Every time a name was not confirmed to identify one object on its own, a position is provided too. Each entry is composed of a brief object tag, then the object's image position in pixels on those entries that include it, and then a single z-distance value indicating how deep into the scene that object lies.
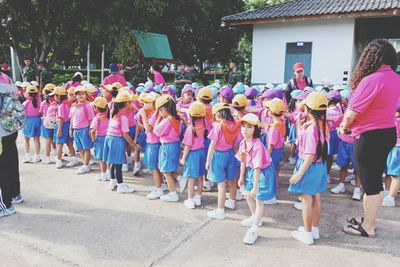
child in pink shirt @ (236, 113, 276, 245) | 3.80
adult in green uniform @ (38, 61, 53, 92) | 10.79
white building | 10.57
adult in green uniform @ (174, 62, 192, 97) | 9.73
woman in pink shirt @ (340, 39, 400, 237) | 3.52
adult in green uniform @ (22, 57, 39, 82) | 11.75
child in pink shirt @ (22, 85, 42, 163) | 6.69
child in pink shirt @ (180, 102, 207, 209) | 4.72
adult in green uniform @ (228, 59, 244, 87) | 9.11
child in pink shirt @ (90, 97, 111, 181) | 5.60
